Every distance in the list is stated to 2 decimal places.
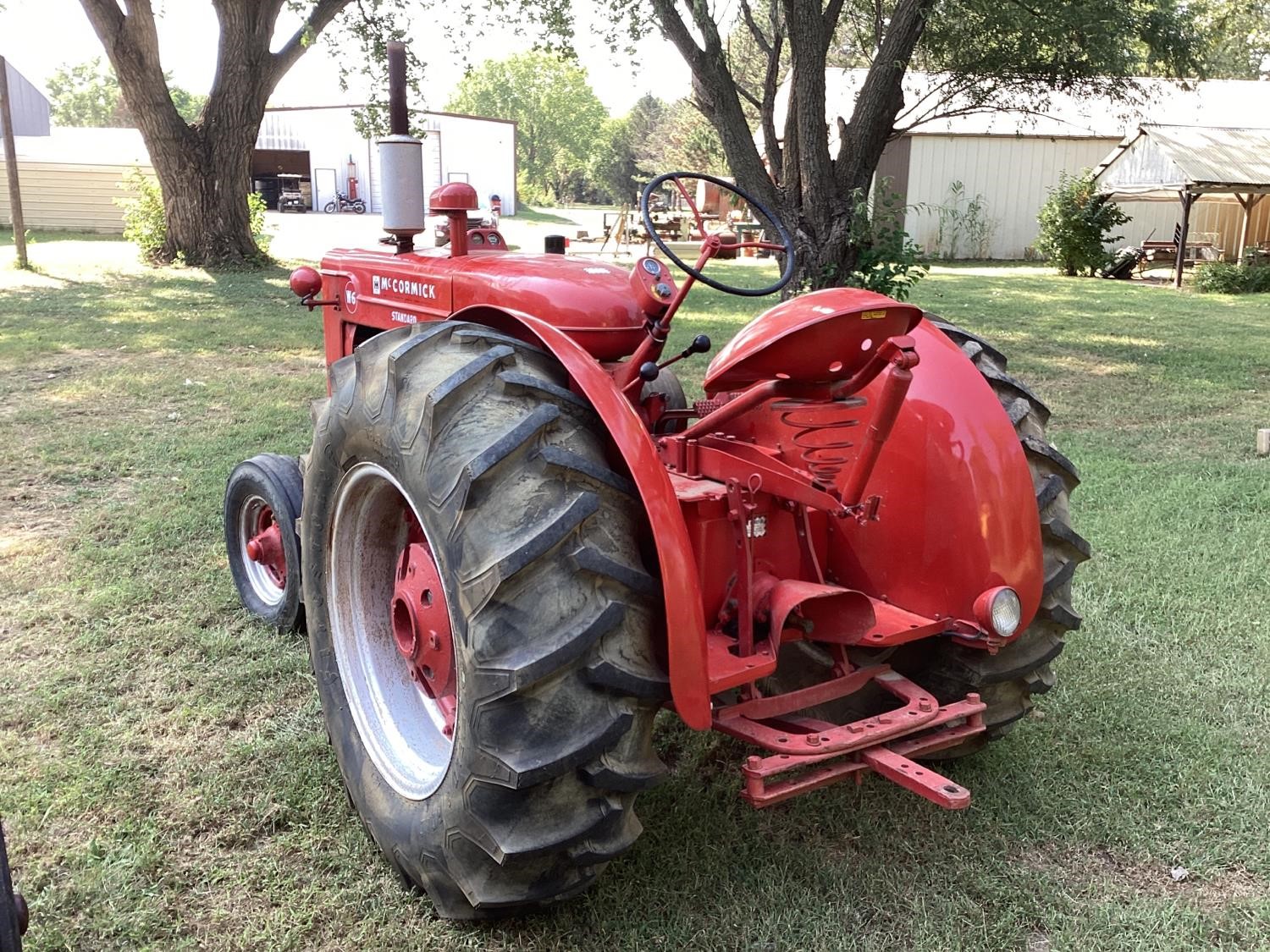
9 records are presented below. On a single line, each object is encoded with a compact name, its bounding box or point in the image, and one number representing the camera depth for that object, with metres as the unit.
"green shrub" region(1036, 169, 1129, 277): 19.92
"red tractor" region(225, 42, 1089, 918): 1.94
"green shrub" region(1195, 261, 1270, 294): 17.45
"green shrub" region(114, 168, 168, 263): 16.56
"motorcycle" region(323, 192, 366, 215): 45.29
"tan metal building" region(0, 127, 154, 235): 26.45
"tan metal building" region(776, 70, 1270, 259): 24.19
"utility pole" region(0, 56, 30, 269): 15.40
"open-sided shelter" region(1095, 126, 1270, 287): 17.17
